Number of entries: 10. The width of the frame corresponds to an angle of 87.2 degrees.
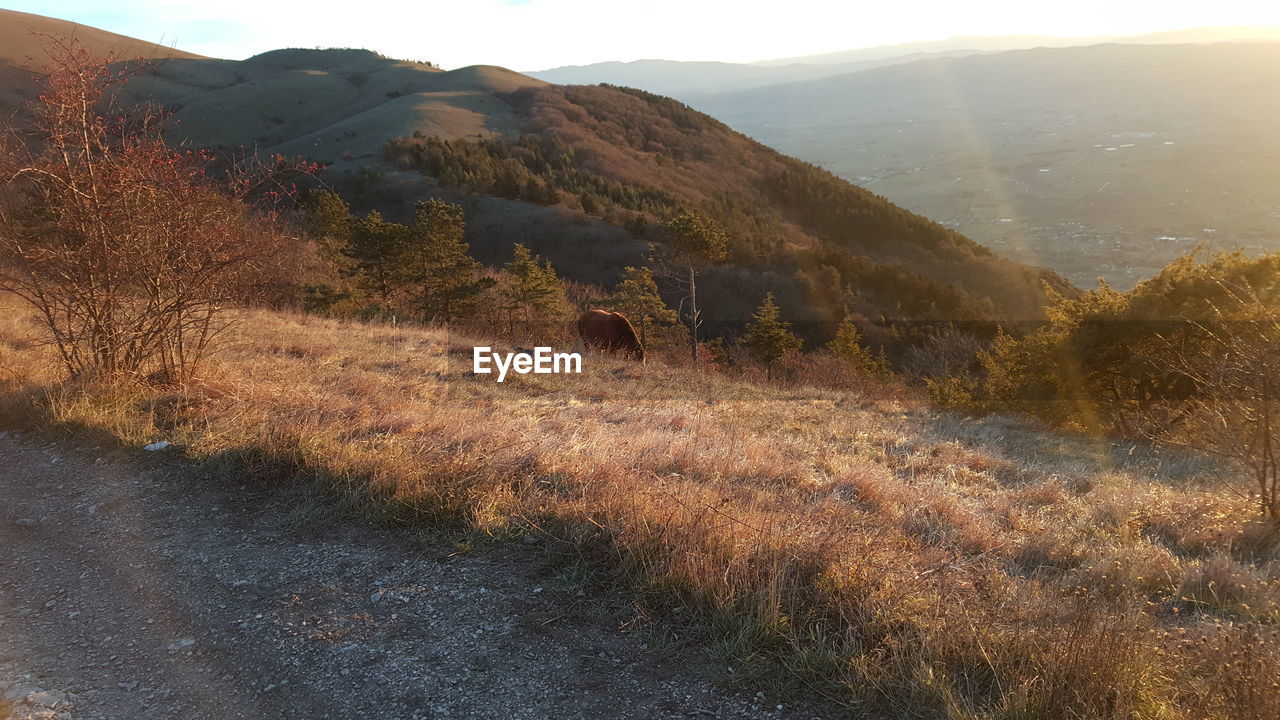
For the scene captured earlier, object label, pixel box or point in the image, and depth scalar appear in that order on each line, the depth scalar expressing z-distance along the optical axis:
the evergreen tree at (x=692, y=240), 24.08
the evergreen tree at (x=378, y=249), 21.33
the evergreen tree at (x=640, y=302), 24.86
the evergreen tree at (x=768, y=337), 26.77
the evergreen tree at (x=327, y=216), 25.83
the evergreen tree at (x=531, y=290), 22.62
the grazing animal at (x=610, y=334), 18.25
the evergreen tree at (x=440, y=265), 21.55
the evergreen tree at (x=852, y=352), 28.45
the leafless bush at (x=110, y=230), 5.98
